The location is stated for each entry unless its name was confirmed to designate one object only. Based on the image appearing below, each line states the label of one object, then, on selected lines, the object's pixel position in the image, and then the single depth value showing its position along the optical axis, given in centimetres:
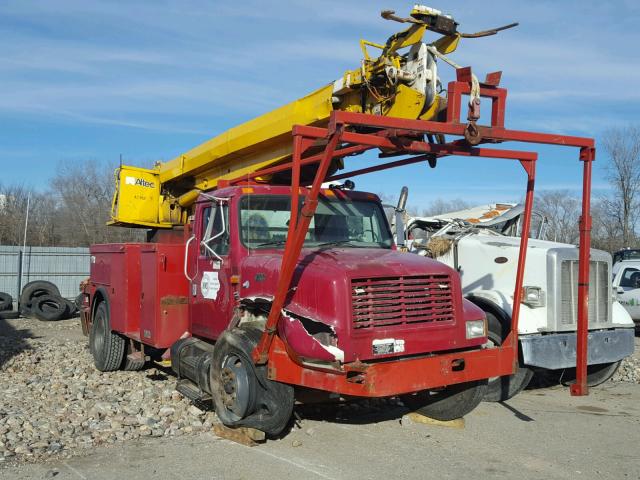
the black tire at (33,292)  1762
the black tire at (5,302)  1792
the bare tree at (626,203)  3869
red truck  532
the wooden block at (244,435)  576
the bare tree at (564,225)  3714
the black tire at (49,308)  1733
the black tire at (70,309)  1778
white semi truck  779
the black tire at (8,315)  1741
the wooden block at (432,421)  667
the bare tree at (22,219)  3761
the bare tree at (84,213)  3962
